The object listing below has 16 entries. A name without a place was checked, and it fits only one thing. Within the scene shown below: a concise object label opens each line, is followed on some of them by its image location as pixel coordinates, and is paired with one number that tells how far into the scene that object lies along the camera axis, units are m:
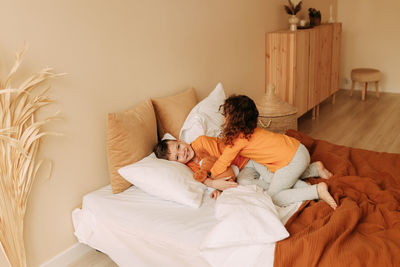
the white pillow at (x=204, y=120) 2.57
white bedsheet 1.81
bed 1.59
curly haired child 2.16
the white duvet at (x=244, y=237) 1.64
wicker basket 3.51
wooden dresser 4.08
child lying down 2.22
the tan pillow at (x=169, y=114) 2.68
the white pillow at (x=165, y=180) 2.08
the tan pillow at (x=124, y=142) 2.25
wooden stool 5.54
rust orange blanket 1.55
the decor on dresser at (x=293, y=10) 4.25
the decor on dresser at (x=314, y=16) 4.78
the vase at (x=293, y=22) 4.28
